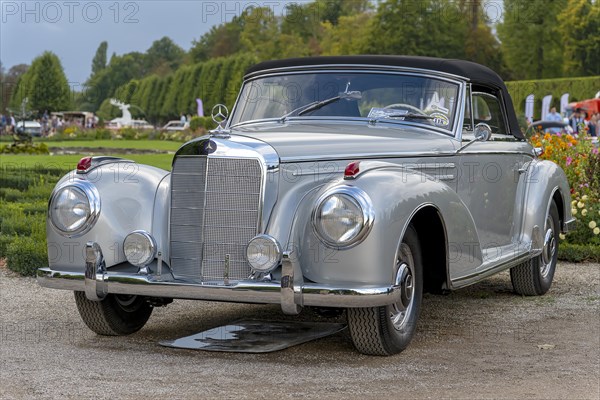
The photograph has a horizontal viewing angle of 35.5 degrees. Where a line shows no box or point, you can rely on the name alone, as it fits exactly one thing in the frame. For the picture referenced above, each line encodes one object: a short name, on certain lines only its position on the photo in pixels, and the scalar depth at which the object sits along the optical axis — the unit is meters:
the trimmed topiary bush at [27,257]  8.92
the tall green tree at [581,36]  59.88
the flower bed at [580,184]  10.20
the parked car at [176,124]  60.50
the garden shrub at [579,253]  10.14
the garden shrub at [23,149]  22.95
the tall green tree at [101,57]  174.88
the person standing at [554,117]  32.55
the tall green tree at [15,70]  113.01
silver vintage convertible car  5.16
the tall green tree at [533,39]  63.06
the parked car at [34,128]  52.94
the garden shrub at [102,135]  41.10
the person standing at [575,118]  33.84
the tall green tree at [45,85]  63.50
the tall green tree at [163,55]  141.62
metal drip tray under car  5.77
